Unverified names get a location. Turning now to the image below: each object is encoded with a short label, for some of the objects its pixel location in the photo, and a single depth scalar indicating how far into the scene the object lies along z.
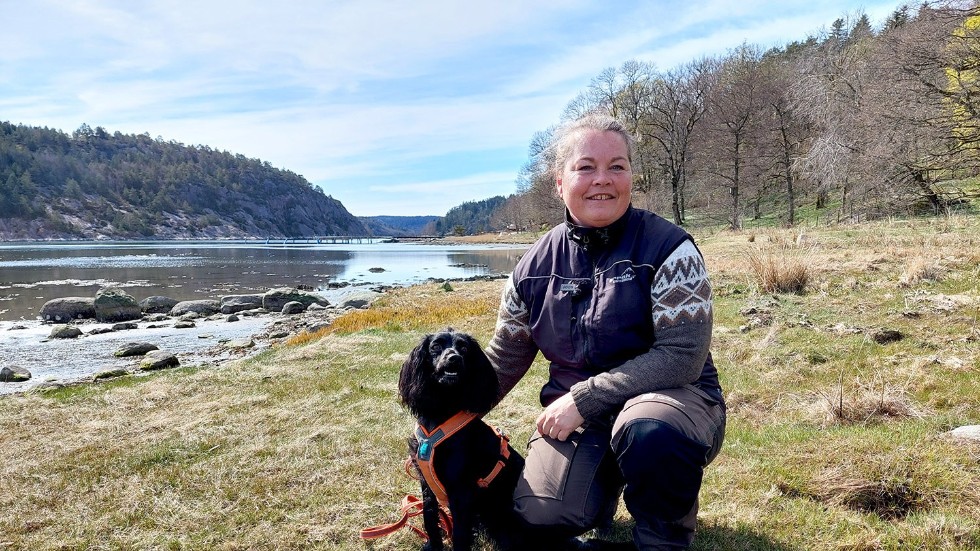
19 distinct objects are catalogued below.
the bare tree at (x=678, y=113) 35.53
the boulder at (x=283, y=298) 19.72
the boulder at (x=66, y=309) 16.75
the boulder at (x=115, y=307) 16.94
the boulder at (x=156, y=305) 18.86
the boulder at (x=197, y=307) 18.23
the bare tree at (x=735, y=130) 31.09
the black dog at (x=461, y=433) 2.65
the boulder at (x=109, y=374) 9.03
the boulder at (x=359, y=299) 19.31
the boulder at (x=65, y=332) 13.63
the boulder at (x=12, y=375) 9.18
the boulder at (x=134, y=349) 11.41
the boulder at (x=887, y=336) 5.46
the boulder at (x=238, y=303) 19.02
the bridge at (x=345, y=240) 126.01
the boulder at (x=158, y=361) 9.80
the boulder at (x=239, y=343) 12.24
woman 2.15
